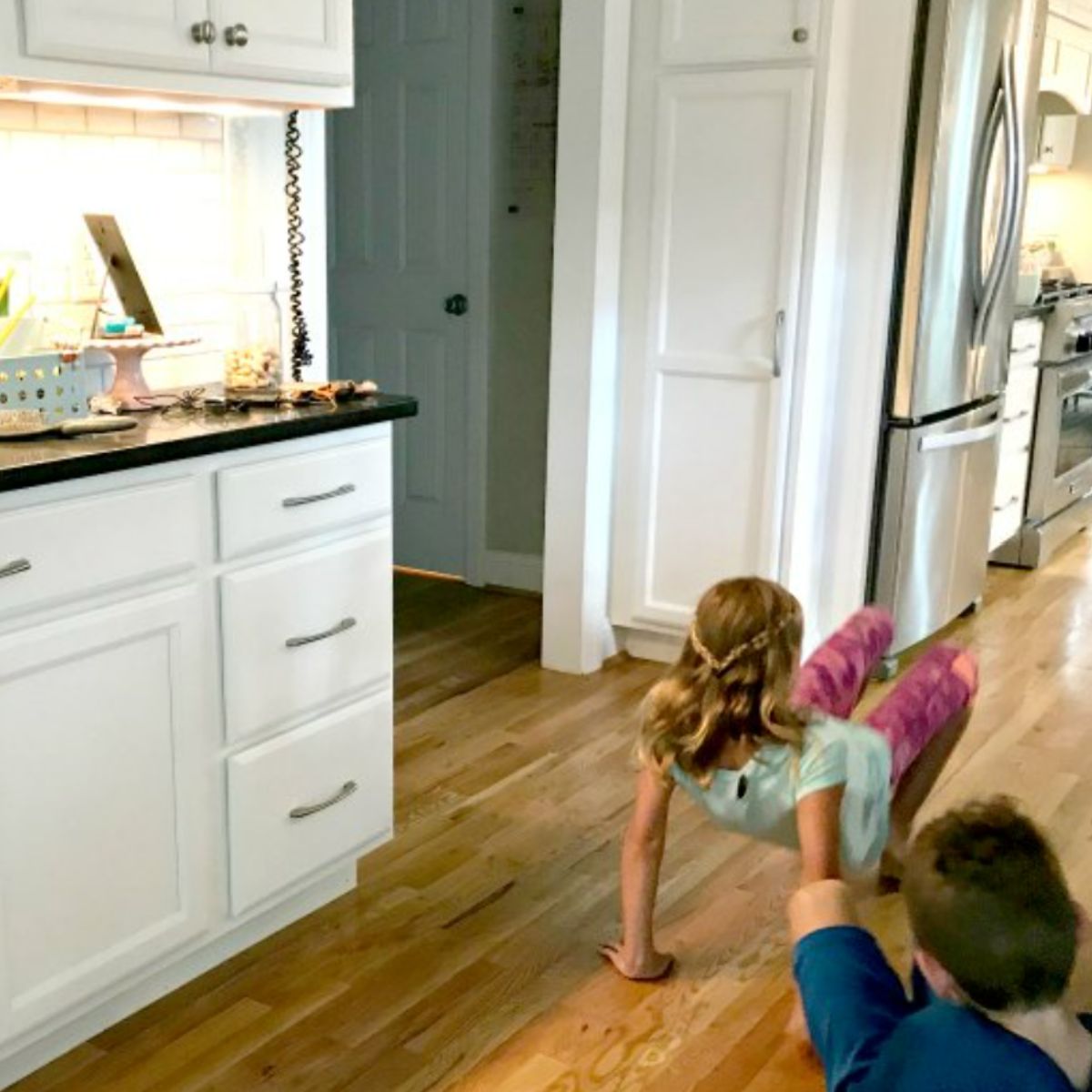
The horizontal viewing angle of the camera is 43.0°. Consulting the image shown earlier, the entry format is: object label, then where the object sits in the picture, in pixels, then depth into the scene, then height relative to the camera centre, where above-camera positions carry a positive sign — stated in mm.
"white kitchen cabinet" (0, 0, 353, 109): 2021 +258
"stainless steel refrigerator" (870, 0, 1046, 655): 3572 -140
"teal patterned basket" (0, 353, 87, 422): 2066 -261
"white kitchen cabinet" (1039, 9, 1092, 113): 5234 +701
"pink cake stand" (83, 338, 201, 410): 2359 -256
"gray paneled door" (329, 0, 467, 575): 4562 -86
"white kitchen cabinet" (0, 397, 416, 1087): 1904 -723
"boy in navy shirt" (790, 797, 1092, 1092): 1190 -631
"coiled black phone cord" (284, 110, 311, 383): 2828 -67
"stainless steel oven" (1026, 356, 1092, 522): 5137 -718
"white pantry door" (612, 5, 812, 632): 3520 -236
